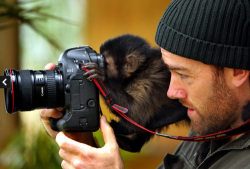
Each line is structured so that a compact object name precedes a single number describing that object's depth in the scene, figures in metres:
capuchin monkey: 2.61
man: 2.36
